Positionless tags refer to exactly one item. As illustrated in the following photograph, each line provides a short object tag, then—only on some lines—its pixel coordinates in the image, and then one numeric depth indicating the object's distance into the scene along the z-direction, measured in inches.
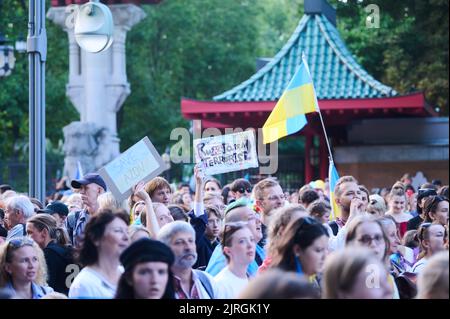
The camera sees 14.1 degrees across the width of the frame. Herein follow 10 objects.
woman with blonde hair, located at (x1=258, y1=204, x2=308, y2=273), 455.3
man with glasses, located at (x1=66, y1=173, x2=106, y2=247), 646.8
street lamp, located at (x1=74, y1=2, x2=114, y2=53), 780.2
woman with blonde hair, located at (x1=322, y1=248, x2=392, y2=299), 332.5
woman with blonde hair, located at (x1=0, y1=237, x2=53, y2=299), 452.5
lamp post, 811.0
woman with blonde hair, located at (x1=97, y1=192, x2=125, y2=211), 590.9
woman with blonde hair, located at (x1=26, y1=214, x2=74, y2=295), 546.7
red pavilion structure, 1480.5
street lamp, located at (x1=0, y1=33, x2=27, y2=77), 1219.8
